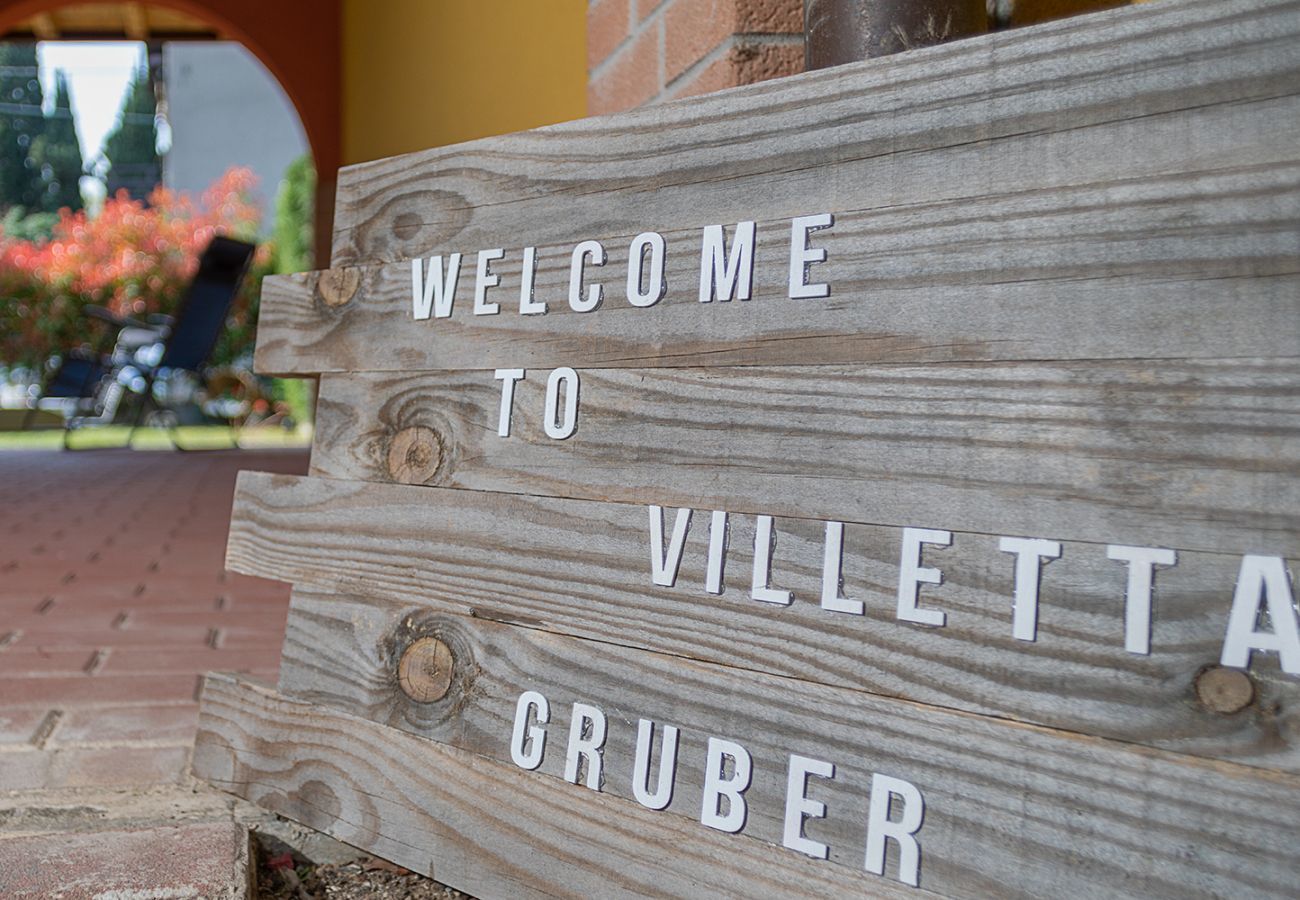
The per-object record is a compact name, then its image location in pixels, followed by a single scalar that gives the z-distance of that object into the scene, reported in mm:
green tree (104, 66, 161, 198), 25641
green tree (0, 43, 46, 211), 26484
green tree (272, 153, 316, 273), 13078
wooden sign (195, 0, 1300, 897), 649
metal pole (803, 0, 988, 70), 1041
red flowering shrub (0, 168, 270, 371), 12148
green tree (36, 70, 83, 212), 26578
